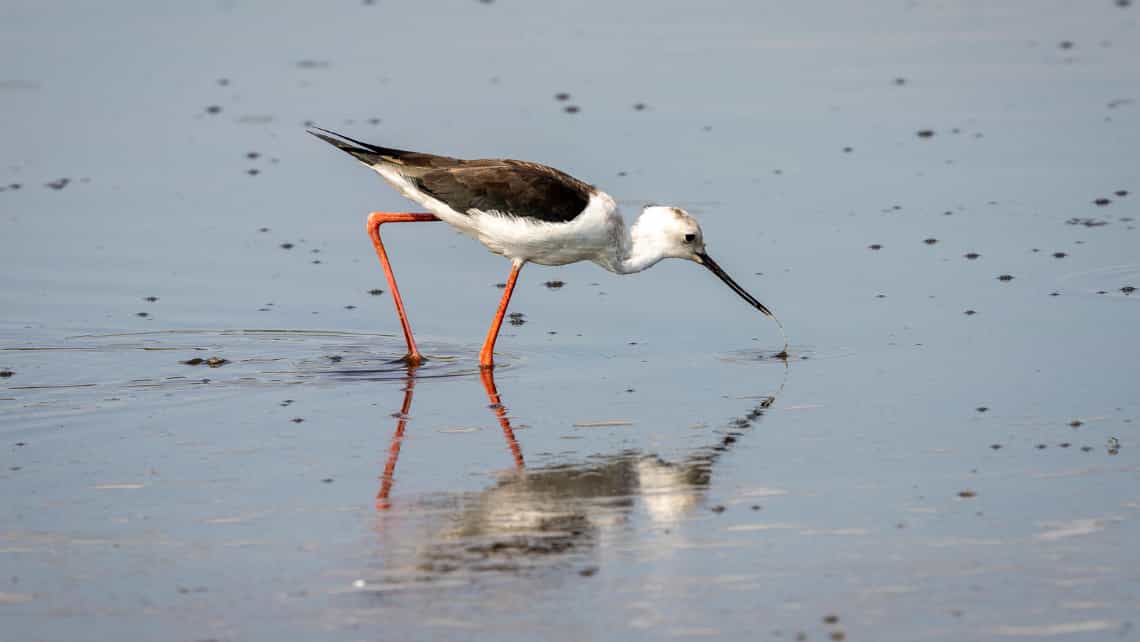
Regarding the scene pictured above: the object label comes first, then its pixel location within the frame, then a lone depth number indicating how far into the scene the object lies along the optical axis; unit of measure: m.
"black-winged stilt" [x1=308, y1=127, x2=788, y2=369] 18.92
